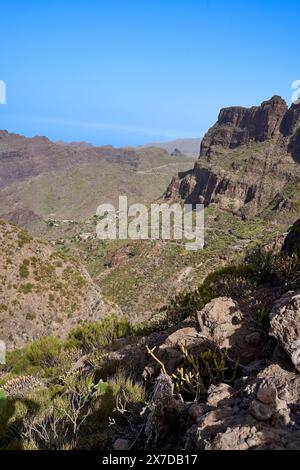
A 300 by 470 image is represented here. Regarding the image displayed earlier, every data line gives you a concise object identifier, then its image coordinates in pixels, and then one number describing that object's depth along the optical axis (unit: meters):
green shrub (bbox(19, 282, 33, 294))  27.20
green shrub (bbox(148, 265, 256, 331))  10.93
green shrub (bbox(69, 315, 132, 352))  13.71
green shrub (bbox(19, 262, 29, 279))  28.33
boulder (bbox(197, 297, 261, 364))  6.93
